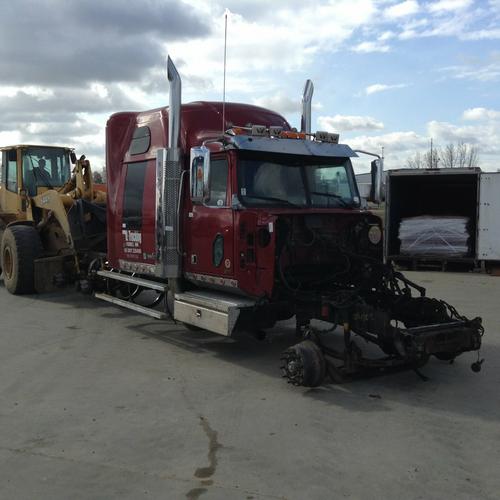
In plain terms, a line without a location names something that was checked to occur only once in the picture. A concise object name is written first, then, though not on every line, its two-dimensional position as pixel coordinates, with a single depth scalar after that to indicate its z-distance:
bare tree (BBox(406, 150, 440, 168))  51.50
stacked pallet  15.13
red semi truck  5.79
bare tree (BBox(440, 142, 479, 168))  50.41
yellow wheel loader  10.26
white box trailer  15.03
